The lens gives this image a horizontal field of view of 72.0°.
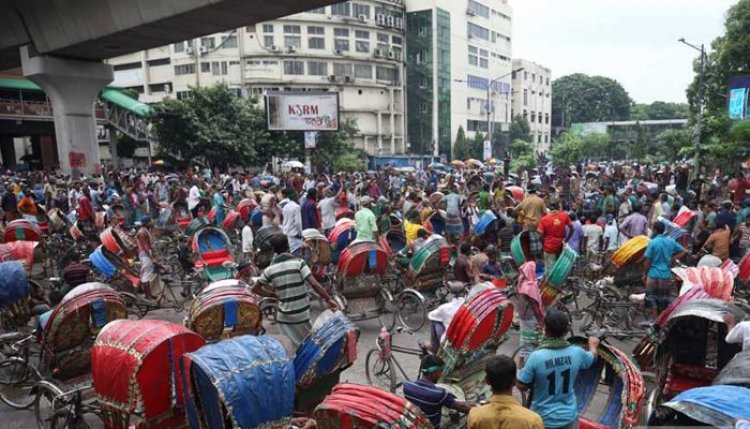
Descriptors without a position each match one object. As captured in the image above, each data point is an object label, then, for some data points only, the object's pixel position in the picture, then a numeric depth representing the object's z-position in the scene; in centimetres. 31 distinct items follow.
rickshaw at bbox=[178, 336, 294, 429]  364
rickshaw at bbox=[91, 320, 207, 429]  421
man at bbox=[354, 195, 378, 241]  988
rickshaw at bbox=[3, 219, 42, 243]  1116
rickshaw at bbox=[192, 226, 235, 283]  965
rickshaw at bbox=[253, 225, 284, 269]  1119
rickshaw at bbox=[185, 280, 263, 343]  593
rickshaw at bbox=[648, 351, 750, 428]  311
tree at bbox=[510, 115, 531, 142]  6856
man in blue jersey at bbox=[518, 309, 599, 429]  392
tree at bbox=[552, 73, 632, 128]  9212
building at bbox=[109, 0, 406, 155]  4872
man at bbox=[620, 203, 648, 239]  1047
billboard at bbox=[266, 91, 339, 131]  3378
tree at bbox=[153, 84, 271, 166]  3319
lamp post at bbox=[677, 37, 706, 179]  2262
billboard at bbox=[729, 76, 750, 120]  2350
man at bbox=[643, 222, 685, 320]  745
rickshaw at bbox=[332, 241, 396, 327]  826
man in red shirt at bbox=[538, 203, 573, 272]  940
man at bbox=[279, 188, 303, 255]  1097
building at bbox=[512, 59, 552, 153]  7575
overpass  1631
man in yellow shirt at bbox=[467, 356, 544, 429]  319
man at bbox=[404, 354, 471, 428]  404
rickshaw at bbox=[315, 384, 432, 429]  354
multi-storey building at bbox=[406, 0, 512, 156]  5647
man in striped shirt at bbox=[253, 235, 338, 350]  605
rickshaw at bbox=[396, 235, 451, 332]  857
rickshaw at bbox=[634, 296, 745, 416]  514
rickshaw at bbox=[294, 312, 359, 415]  470
